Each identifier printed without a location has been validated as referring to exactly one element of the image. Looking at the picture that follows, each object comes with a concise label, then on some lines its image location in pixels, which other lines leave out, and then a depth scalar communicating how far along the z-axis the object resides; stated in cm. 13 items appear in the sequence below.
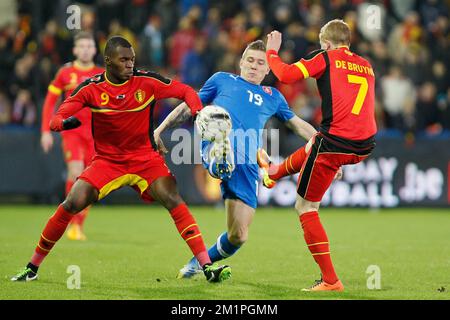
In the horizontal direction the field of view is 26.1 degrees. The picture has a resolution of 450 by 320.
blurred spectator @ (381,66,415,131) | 1845
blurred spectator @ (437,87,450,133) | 1858
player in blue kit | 874
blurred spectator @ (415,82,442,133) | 1839
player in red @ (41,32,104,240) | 1245
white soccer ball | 805
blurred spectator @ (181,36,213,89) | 1823
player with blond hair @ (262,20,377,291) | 820
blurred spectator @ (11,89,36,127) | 1797
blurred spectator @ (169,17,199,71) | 1870
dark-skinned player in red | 834
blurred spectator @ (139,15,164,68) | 1844
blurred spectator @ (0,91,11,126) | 1803
